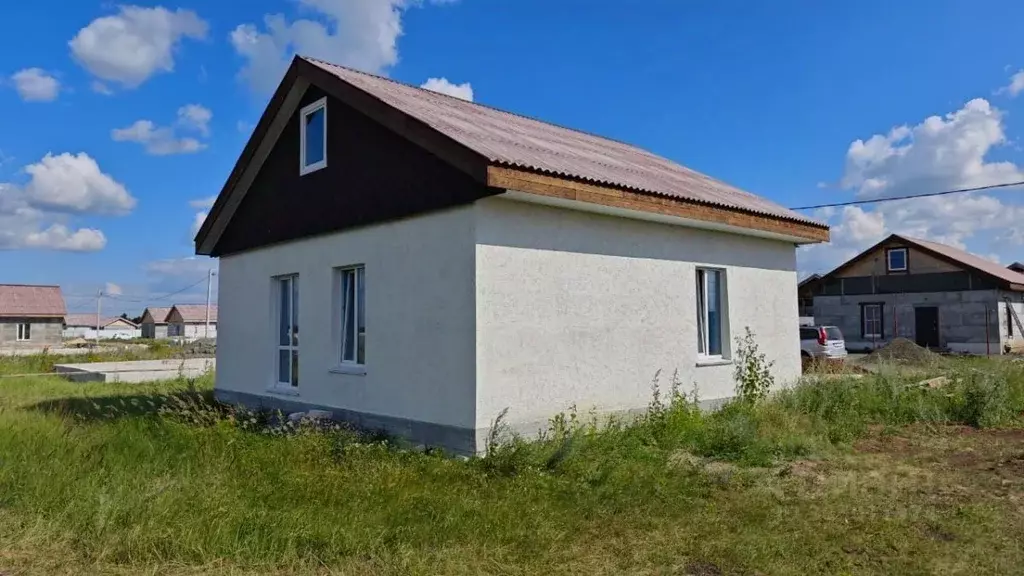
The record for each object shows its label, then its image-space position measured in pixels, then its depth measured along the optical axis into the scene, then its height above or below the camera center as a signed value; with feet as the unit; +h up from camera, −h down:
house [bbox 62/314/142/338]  302.45 -0.01
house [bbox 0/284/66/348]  161.48 +2.90
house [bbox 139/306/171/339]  300.61 +1.87
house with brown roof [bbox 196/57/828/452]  26.37 +2.53
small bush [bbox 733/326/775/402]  35.94 -2.73
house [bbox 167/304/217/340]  281.33 +2.32
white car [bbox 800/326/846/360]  75.82 -2.41
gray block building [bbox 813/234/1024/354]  94.84 +3.02
